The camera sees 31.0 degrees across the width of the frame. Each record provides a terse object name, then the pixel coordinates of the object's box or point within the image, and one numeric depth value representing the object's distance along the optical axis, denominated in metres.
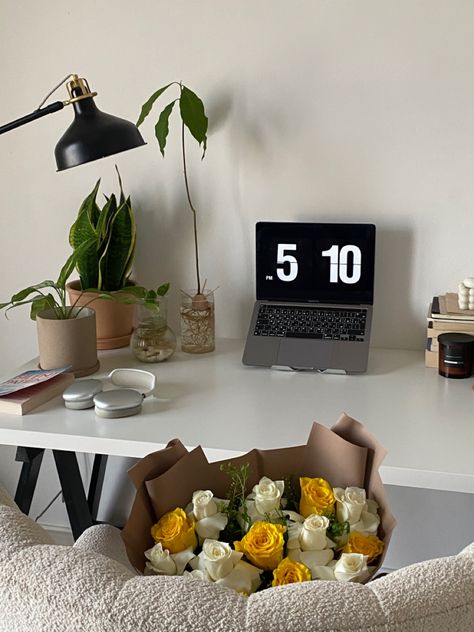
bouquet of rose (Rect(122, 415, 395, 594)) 0.90
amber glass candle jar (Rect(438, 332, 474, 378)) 1.82
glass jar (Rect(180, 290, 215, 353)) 2.03
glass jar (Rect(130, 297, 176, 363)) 1.97
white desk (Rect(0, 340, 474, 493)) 1.50
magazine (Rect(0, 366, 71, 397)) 1.76
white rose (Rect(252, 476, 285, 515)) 0.95
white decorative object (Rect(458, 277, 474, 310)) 1.89
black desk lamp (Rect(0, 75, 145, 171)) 1.70
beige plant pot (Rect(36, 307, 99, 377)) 1.86
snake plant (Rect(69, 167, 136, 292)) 2.04
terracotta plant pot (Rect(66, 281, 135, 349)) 2.05
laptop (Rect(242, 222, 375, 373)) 1.95
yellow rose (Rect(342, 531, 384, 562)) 0.92
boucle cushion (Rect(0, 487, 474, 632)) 0.68
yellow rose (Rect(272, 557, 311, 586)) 0.87
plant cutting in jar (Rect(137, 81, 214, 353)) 1.97
